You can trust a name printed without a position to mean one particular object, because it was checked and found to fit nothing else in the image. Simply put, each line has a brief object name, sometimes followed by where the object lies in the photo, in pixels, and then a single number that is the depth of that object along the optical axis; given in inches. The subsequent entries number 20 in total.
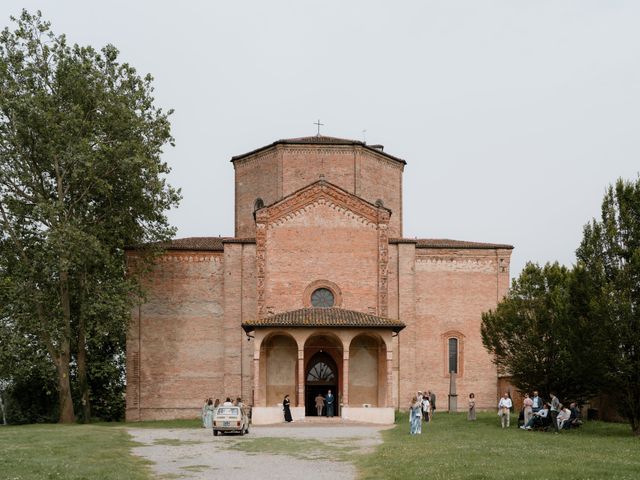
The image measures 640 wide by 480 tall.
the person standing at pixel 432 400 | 1533.0
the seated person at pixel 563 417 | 1102.4
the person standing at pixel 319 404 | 1394.2
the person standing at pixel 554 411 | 1059.9
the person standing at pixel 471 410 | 1312.3
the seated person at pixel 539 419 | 1098.1
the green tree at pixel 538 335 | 1192.2
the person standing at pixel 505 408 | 1167.0
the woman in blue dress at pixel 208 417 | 1282.0
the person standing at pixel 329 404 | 1366.5
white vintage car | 1081.4
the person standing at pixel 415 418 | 1041.9
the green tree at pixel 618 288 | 994.7
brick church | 1451.8
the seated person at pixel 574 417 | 1148.7
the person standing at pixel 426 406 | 1295.5
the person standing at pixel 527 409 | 1136.2
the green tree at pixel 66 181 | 1300.4
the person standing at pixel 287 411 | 1295.5
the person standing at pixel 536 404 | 1131.3
